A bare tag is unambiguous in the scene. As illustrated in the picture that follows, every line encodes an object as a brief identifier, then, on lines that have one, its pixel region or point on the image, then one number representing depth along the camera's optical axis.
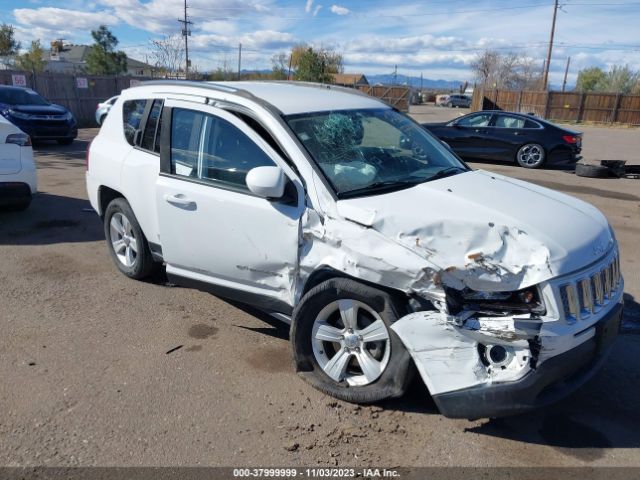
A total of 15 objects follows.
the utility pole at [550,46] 49.44
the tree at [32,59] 46.19
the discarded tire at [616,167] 12.70
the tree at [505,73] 81.31
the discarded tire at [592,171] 12.80
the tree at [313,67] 43.97
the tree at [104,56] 52.81
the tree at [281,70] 47.06
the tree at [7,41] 45.47
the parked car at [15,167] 6.80
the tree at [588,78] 73.19
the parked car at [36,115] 14.85
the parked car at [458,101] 63.56
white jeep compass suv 2.81
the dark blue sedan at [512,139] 14.06
